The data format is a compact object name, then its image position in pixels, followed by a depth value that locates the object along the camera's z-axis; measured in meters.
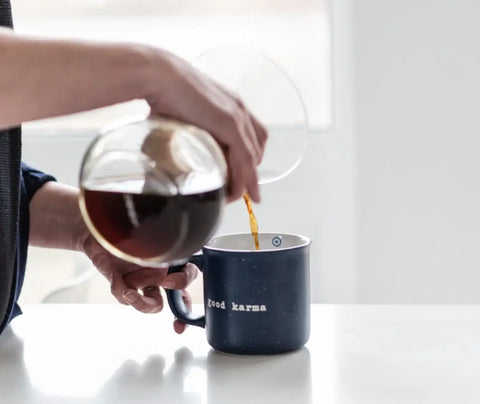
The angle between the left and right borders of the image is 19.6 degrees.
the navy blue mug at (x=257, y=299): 1.09
